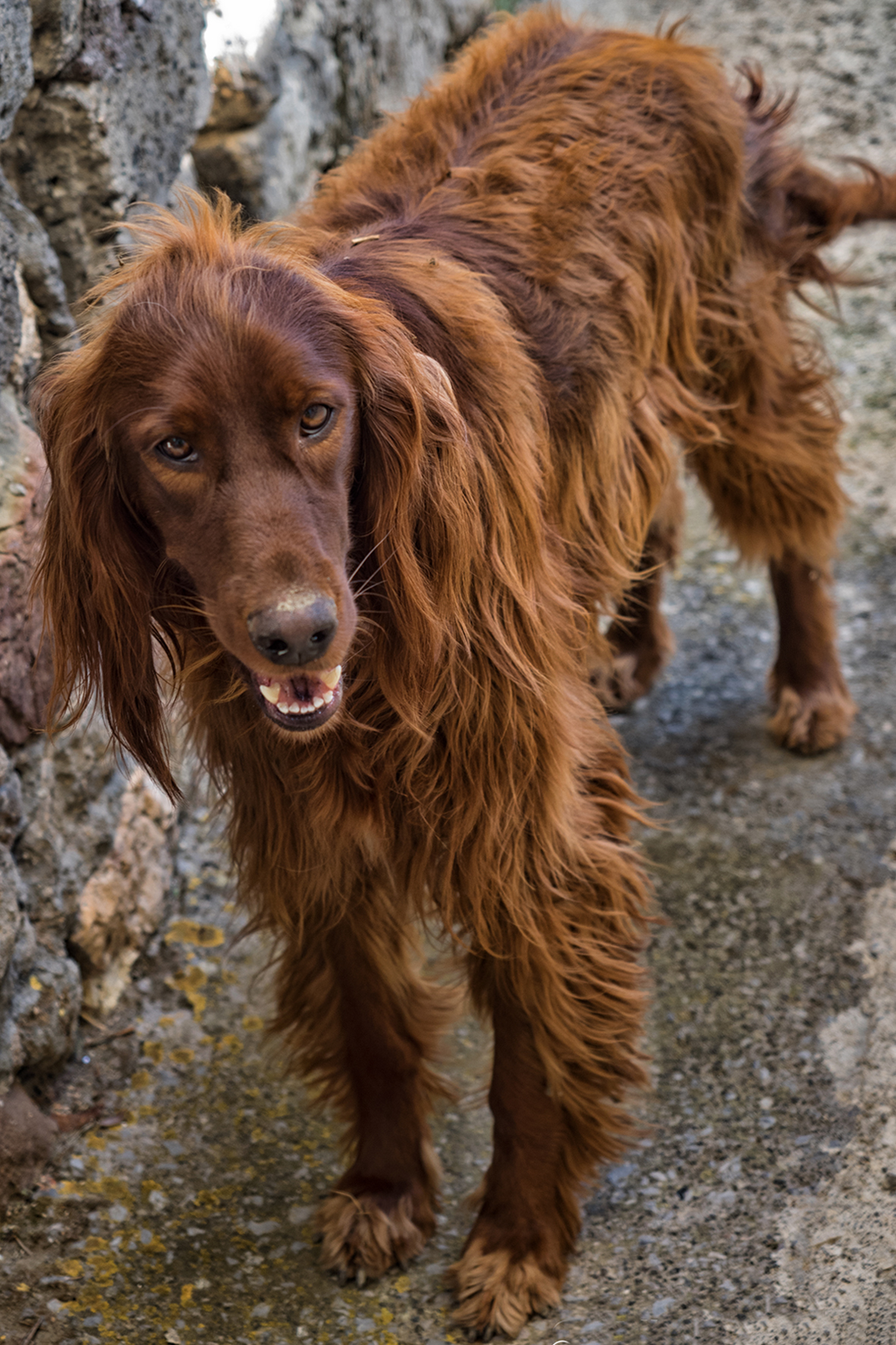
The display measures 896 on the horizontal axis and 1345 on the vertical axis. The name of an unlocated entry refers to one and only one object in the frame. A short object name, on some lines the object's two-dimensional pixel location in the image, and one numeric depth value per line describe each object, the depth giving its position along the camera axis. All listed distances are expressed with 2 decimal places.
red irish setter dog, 1.72
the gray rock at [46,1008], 2.47
